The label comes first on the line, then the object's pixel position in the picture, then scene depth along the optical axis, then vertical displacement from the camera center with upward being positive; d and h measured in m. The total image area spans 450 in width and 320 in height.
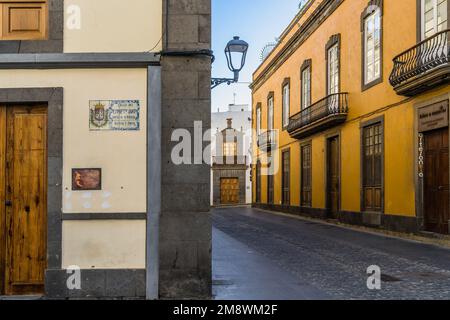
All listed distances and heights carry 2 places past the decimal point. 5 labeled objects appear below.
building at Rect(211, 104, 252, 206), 45.06 +1.49
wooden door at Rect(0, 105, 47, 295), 6.33 -0.20
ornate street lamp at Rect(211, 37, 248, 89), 9.07 +2.21
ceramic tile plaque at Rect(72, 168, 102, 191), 6.36 +0.05
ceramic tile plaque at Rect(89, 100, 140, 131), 6.38 +0.80
